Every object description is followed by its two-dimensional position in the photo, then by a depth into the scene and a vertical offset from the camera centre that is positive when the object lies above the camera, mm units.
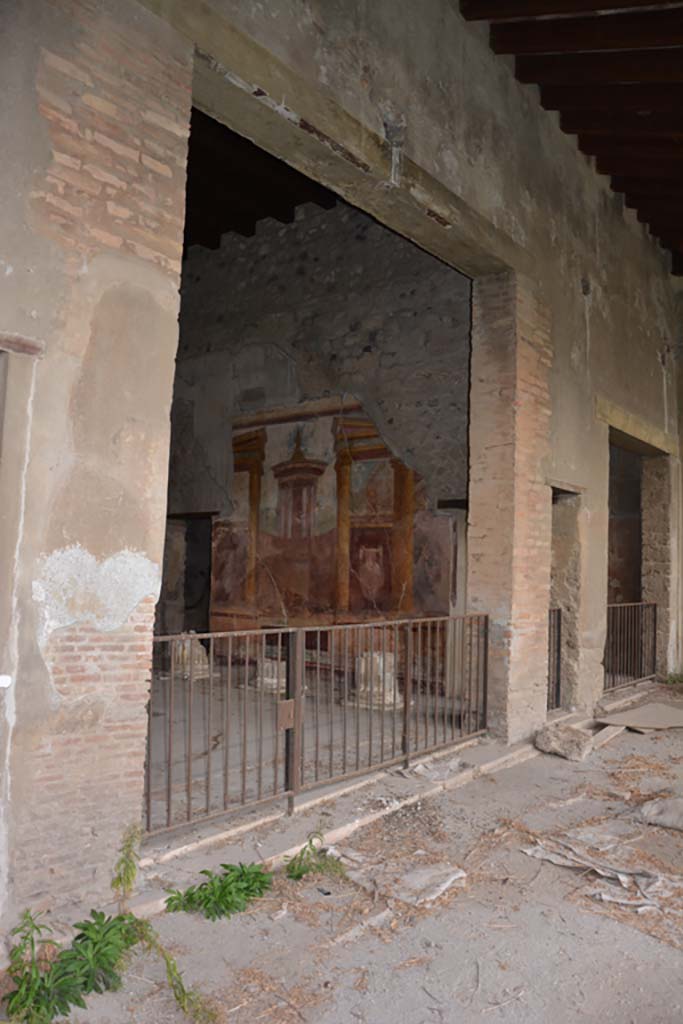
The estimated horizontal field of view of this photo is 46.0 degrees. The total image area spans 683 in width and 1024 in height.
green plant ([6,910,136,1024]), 2988 -1572
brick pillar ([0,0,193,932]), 3465 +742
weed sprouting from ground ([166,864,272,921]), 3787 -1529
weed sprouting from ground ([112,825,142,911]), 3770 -1390
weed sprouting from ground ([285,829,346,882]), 4265 -1542
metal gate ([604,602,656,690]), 11250 -778
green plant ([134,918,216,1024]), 2990 -1607
